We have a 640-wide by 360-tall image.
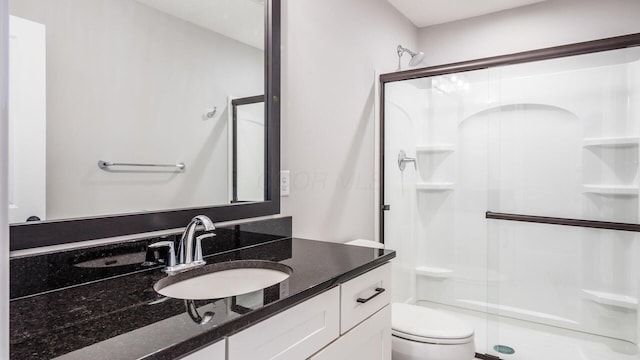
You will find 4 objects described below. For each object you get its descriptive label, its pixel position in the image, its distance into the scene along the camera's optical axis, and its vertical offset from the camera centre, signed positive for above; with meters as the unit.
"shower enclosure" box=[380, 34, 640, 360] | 2.07 -0.12
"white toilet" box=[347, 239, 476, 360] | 1.64 -0.72
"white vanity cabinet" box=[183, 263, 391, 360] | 0.81 -0.40
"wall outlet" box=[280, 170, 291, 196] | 1.71 -0.02
